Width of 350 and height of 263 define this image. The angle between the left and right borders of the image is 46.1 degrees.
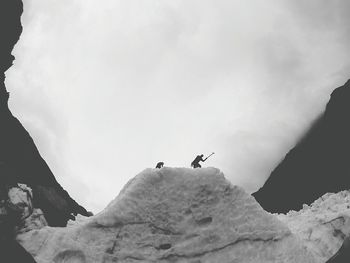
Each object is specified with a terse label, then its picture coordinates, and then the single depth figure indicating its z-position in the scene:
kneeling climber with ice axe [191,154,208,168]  18.23
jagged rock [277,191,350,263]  11.36
